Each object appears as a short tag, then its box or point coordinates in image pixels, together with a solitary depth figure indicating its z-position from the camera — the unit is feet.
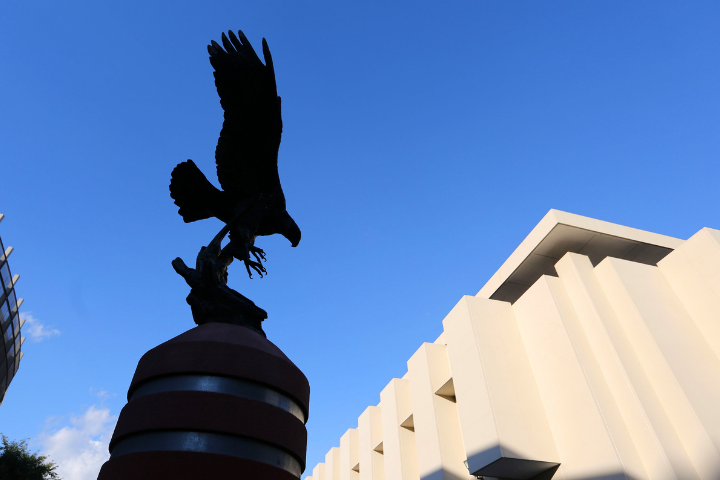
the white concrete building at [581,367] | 29.94
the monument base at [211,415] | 9.66
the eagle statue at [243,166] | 15.29
